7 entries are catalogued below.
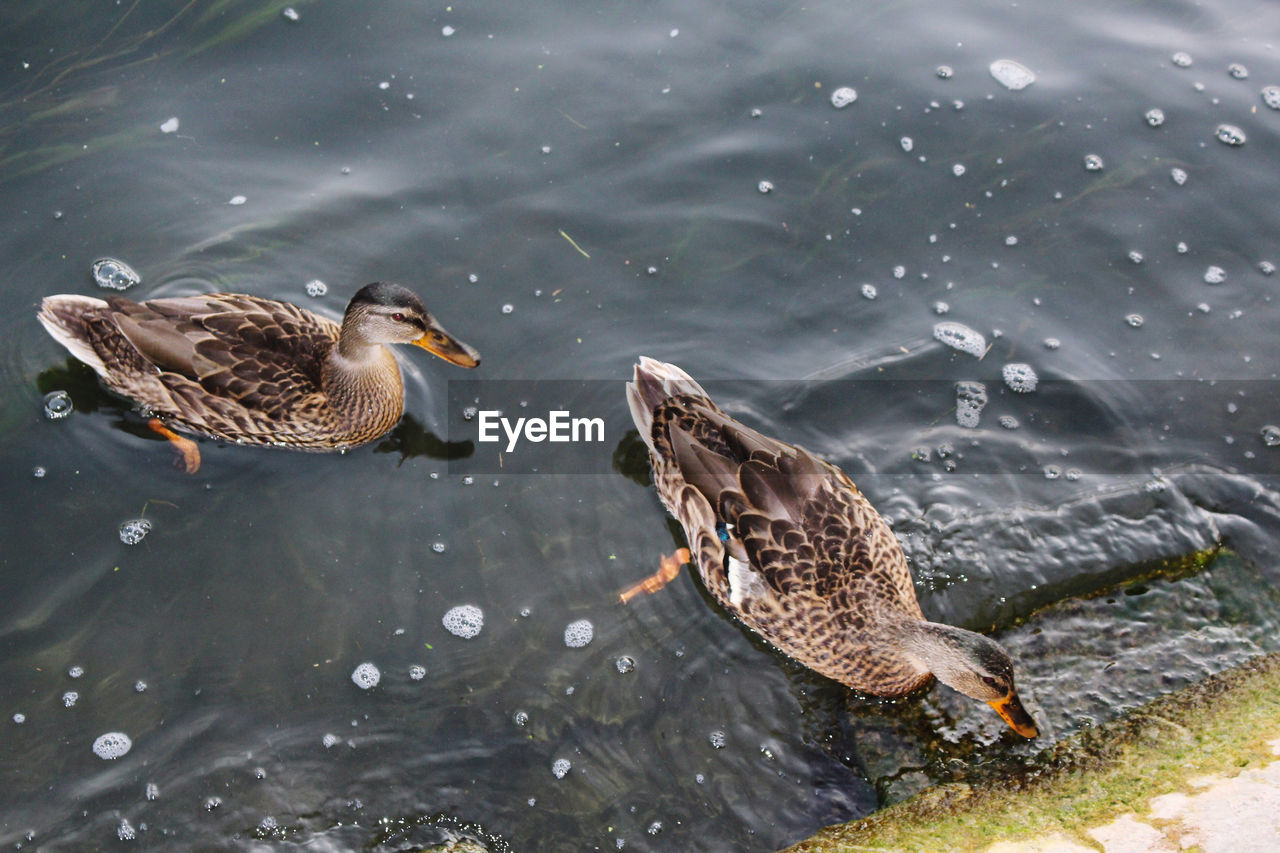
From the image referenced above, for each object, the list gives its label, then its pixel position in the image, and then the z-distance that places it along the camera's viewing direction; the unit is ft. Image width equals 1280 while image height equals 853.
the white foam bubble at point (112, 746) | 15.56
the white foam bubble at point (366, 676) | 16.44
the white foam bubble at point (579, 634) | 17.07
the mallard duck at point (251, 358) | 17.22
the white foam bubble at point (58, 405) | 18.53
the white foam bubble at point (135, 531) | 17.47
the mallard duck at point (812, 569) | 15.78
